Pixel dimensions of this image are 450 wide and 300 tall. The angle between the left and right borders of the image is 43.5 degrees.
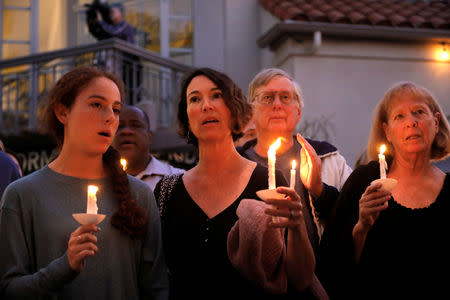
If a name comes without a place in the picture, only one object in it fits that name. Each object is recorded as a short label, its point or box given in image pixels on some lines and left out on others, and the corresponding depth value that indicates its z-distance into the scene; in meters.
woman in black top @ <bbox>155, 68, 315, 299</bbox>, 2.74
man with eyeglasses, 3.78
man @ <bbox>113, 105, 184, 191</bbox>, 4.80
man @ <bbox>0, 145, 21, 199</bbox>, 3.89
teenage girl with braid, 2.47
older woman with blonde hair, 2.91
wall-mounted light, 10.02
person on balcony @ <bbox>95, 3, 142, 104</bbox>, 10.02
